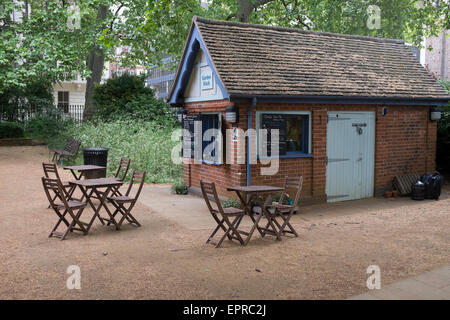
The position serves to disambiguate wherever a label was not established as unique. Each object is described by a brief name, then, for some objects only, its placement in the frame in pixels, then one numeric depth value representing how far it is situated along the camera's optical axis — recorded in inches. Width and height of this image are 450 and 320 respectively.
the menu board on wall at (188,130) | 476.6
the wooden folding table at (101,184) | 336.2
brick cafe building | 422.3
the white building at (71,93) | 1638.8
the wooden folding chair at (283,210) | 323.3
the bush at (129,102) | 860.0
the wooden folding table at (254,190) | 311.7
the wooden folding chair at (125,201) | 352.5
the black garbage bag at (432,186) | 493.7
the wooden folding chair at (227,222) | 302.8
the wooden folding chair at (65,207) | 319.6
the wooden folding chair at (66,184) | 401.7
